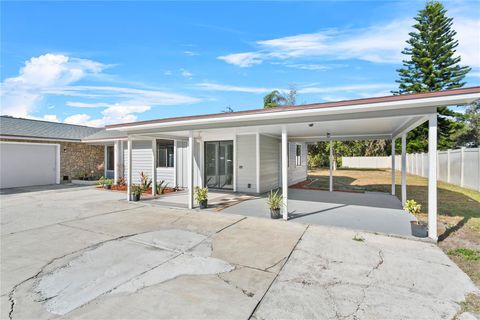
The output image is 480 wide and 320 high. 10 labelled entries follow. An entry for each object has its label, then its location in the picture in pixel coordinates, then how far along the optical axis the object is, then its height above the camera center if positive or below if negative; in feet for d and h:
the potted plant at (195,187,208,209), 25.00 -4.12
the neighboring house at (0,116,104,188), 40.52 +1.12
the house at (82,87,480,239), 15.69 +3.12
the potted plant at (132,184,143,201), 29.89 -4.29
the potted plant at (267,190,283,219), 21.08 -4.29
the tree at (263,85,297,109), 91.32 +23.93
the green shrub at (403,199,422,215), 17.56 -3.61
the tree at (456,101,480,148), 93.80 +11.38
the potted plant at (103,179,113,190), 40.73 -4.26
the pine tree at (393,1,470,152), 63.26 +27.44
